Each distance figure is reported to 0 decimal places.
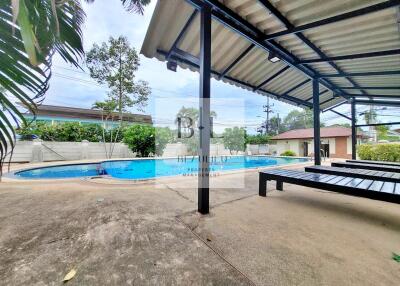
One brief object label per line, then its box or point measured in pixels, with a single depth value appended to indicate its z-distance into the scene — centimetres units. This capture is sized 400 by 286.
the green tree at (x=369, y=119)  2178
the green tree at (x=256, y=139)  2084
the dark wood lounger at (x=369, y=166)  481
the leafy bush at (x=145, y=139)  1191
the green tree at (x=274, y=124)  3302
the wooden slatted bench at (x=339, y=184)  251
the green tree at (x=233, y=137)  1745
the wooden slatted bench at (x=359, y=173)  342
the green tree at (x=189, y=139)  1360
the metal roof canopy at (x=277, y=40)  271
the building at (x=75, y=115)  1872
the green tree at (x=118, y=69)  1244
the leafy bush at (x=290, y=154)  1761
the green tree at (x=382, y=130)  1567
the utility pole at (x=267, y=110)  3014
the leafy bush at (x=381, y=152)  1083
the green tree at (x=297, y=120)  3729
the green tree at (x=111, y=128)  1234
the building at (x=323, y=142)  1727
